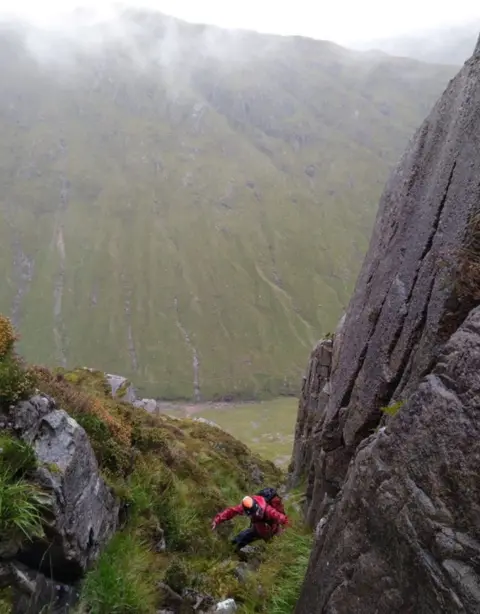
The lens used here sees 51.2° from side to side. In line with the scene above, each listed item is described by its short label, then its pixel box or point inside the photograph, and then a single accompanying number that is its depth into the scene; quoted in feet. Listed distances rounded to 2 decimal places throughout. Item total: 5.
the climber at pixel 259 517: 47.93
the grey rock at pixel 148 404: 124.77
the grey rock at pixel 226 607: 35.21
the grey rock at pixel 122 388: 101.30
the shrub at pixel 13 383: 35.83
